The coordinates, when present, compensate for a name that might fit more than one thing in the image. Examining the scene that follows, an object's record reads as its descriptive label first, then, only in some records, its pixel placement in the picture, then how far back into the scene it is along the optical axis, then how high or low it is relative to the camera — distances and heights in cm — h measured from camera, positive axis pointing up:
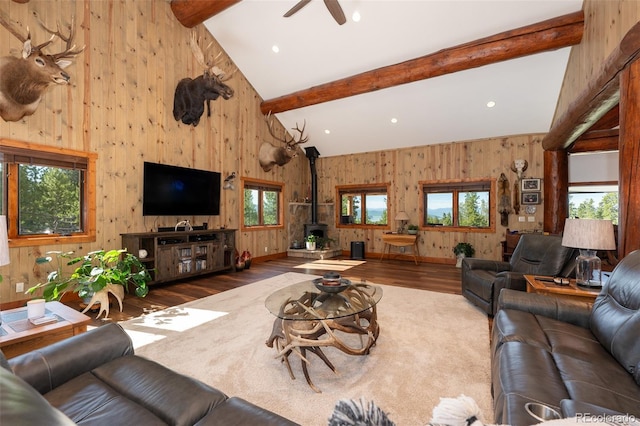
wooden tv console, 452 -70
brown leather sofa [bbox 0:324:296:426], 108 -77
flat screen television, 478 +35
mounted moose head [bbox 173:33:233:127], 515 +219
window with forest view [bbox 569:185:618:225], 664 +19
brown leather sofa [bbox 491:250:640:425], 117 -76
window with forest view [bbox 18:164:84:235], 371 +16
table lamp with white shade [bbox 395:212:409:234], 726 -18
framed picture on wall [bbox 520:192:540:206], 615 +25
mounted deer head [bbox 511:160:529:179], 619 +93
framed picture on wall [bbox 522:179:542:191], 614 +53
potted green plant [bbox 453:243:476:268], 650 -93
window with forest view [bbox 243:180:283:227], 697 +18
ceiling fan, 359 +256
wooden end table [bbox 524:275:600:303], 241 -69
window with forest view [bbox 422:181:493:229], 673 +14
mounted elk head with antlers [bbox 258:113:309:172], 716 +143
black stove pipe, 838 +80
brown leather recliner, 313 -71
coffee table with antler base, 206 -82
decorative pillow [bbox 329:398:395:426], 58 -42
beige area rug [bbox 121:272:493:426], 188 -122
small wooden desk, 684 -74
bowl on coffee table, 270 -71
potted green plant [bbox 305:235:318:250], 769 -85
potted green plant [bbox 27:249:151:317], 320 -79
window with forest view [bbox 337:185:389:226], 791 +14
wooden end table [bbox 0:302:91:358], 172 -75
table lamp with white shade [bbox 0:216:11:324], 154 -17
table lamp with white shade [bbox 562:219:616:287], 239 -28
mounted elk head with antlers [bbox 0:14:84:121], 335 +162
